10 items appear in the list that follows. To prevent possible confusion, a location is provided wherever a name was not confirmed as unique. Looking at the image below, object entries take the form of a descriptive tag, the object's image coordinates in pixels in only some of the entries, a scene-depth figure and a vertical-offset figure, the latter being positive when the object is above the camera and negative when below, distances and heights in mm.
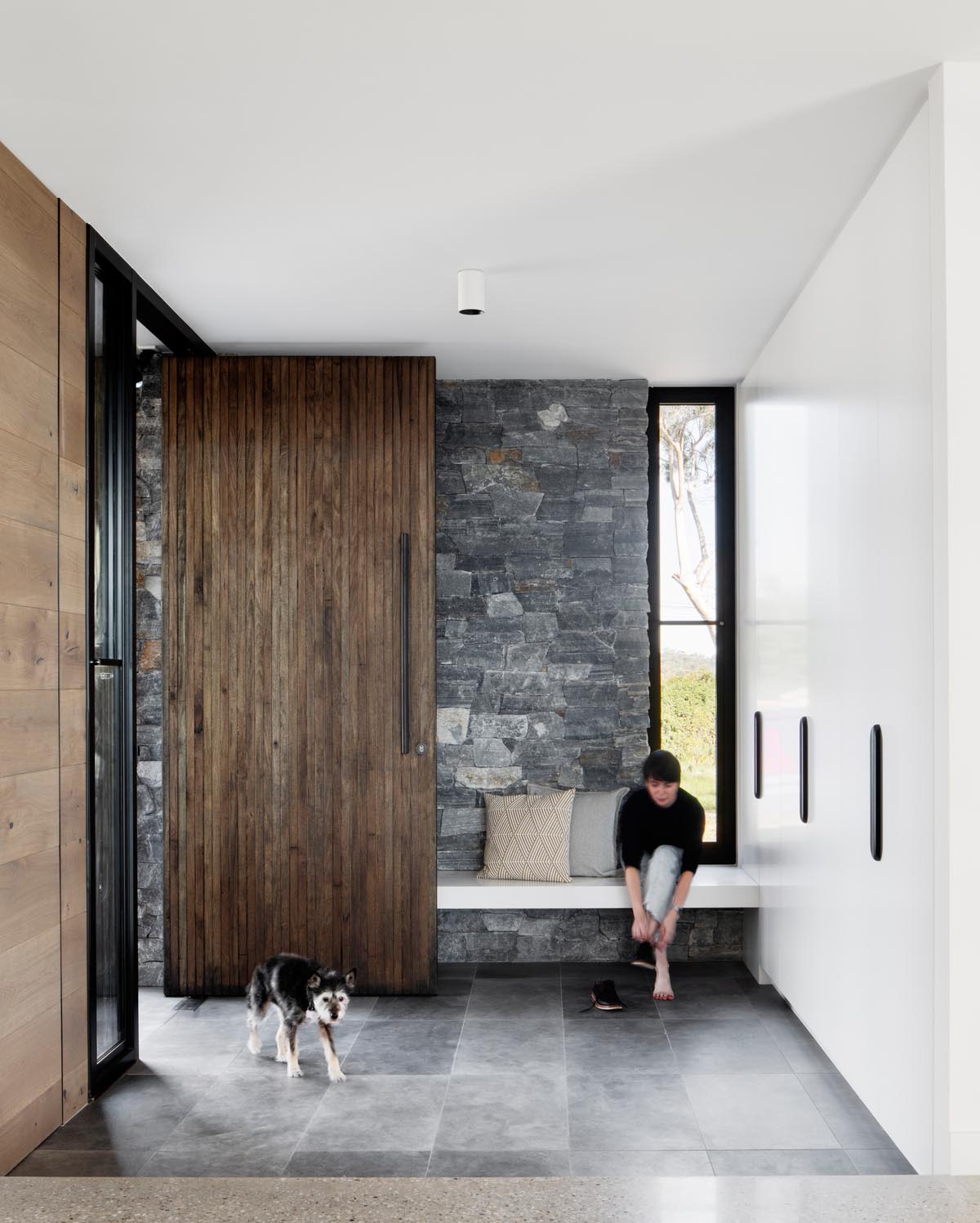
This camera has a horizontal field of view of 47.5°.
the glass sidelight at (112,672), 3537 -180
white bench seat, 4805 -1207
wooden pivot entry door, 4660 -219
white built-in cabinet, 2697 -74
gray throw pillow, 5055 -1003
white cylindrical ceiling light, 3822 +1128
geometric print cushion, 4988 -1002
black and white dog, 3660 -1287
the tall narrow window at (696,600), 5441 +80
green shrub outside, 5461 -521
